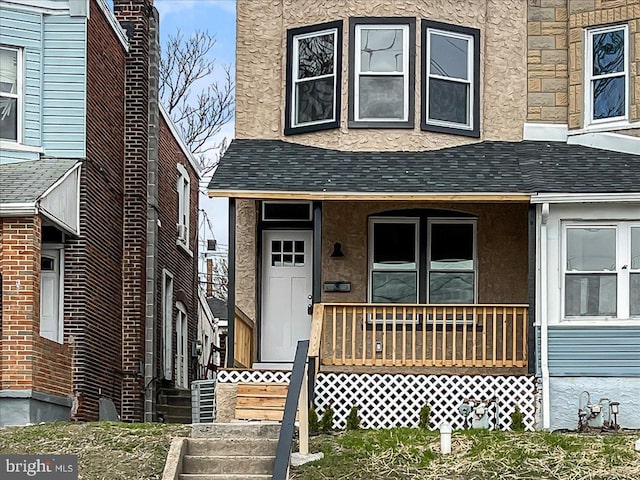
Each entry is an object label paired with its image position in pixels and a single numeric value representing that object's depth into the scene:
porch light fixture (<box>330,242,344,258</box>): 19.66
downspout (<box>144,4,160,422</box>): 23.42
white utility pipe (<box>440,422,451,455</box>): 13.92
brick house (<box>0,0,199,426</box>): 17.84
